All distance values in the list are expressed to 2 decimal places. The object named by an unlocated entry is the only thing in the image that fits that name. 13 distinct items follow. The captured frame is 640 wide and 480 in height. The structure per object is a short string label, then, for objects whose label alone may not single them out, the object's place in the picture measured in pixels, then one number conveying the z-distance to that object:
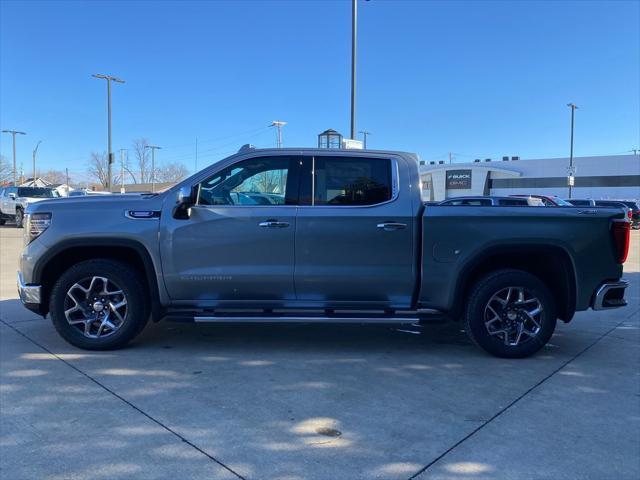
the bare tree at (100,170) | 85.50
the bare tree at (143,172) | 76.56
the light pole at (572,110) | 40.88
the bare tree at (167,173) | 82.25
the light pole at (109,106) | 30.75
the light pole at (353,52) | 14.68
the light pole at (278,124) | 20.79
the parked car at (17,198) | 22.45
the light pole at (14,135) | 51.91
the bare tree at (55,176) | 109.94
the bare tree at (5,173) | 82.46
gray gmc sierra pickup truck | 4.99
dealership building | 54.41
